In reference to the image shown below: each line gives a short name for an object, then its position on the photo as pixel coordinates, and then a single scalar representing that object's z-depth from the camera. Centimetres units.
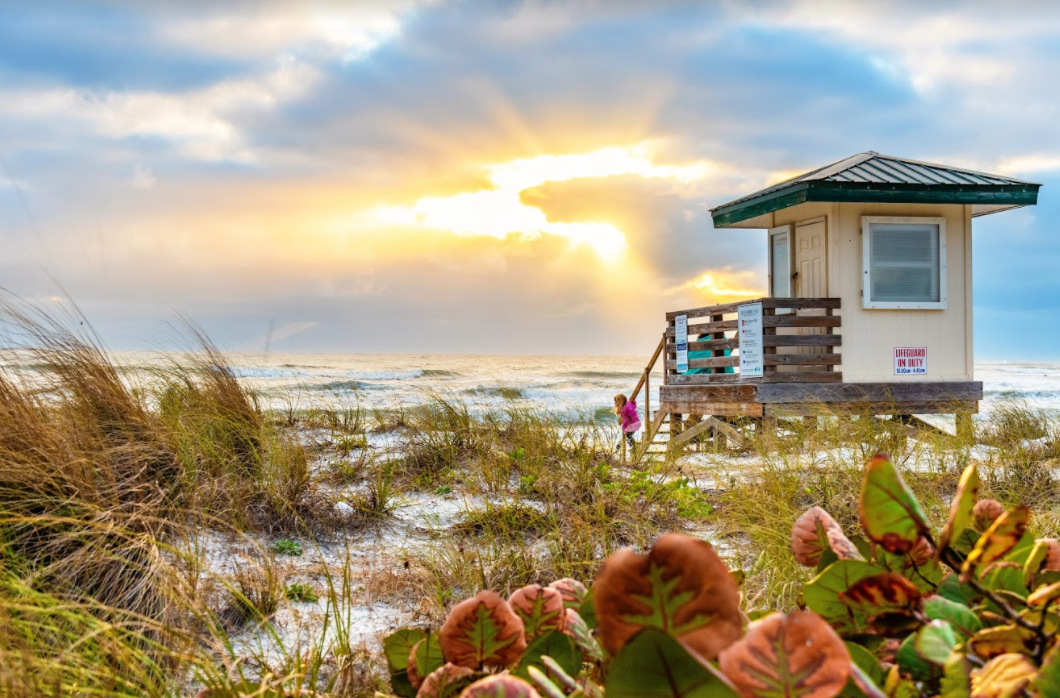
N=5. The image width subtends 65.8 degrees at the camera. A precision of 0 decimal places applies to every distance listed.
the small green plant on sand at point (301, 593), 356
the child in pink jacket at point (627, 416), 1069
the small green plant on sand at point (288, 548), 427
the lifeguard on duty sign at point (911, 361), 1146
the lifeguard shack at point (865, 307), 1089
